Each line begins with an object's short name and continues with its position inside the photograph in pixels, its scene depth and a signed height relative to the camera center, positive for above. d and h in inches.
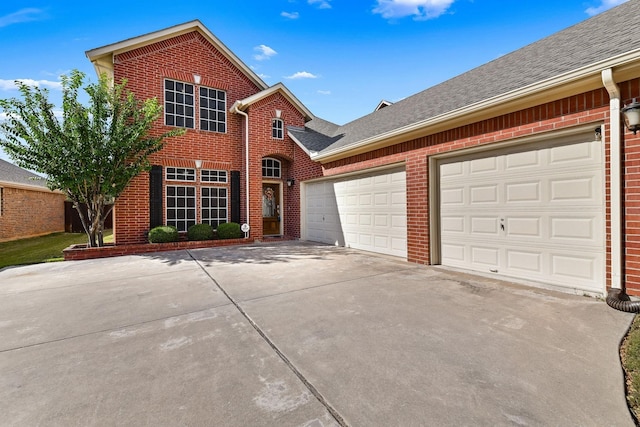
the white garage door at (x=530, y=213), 161.9 -2.3
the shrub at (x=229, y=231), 395.9 -24.9
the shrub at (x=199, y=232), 375.2 -24.7
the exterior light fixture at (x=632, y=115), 135.0 +45.8
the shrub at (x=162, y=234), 346.6 -25.4
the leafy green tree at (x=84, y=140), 294.0 +82.4
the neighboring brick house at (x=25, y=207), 504.1 +19.1
